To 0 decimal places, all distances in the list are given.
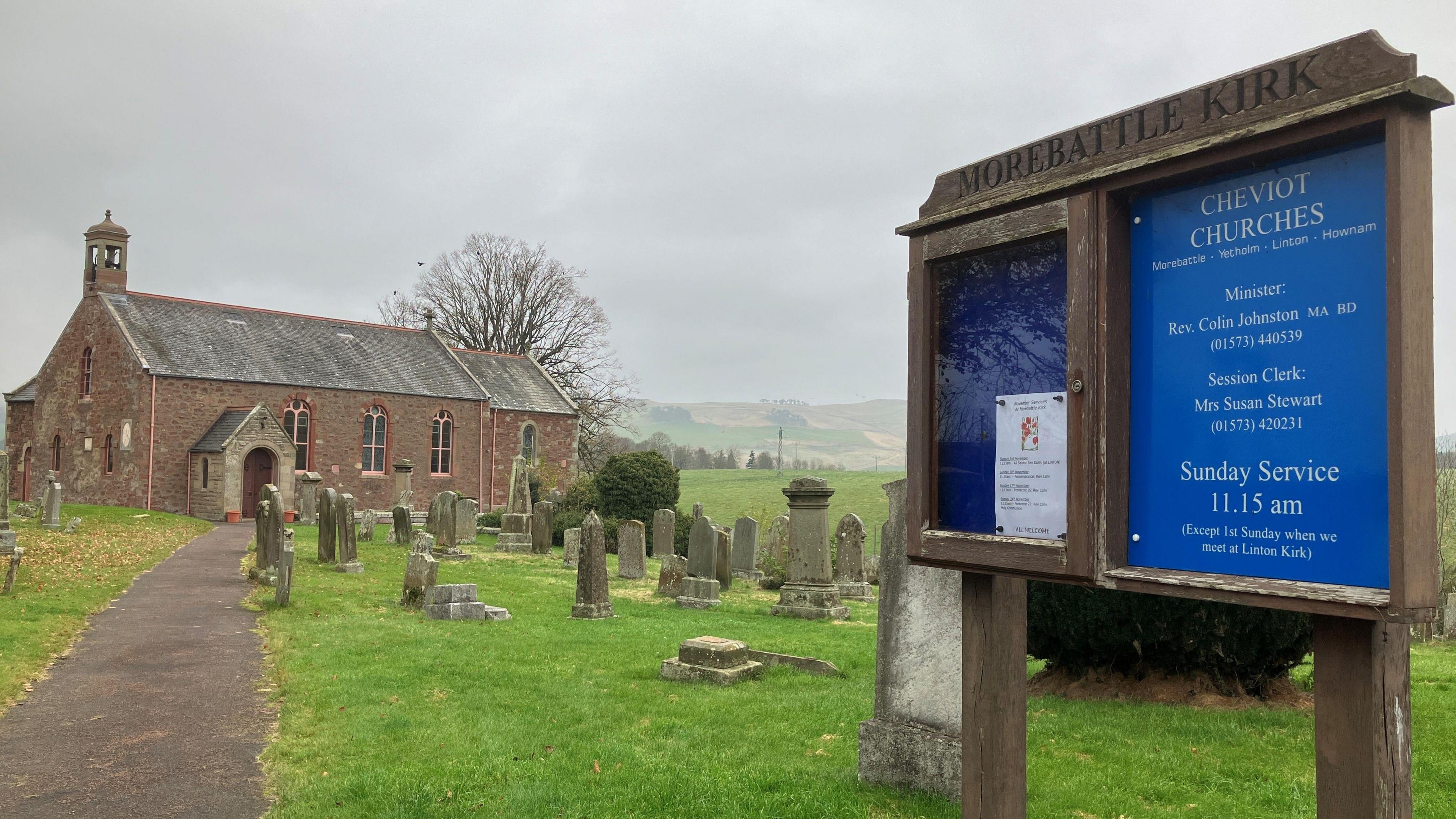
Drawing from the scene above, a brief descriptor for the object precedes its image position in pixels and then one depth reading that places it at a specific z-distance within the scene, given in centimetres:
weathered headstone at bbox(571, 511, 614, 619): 1252
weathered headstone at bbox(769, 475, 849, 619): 1349
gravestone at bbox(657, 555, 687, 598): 1545
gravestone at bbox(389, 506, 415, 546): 2294
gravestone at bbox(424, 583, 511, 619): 1211
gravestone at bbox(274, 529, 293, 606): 1271
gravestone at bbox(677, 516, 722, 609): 1579
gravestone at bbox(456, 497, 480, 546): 2372
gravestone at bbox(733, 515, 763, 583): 1905
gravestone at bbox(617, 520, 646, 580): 1780
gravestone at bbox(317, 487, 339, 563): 1806
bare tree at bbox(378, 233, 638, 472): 4831
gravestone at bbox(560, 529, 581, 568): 2033
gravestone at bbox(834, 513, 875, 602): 1498
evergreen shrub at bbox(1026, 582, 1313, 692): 714
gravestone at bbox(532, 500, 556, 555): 2262
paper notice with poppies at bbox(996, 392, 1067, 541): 296
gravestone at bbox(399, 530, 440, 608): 1295
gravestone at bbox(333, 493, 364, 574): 1719
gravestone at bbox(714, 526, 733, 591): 1628
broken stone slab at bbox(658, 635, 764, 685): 813
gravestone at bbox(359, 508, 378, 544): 2378
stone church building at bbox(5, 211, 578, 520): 3025
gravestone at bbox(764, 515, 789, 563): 2022
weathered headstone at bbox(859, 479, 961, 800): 525
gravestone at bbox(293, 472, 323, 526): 2792
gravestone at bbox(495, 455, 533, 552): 2294
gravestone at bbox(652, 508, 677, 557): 2212
